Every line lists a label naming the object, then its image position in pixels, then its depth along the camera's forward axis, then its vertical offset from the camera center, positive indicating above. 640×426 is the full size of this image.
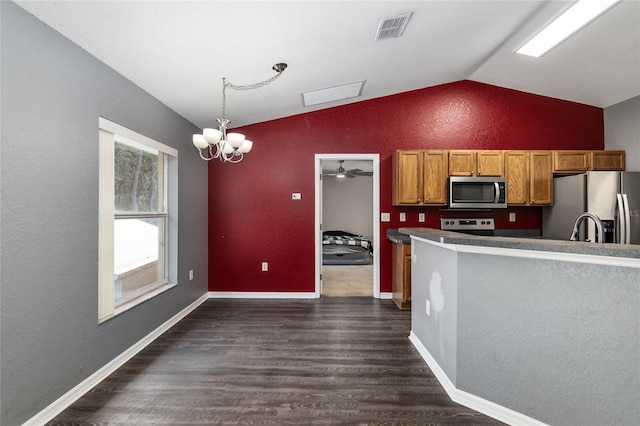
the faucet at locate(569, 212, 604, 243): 1.75 -0.10
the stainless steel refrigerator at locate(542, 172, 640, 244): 3.04 +0.12
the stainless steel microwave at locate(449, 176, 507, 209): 3.65 +0.26
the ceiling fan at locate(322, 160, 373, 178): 6.51 +1.04
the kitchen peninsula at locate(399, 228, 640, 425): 1.35 -0.64
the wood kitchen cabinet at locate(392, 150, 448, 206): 3.76 +0.47
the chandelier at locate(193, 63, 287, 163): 2.18 +0.60
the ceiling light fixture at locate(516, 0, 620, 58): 2.26 +1.67
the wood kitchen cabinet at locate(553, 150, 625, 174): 3.63 +0.67
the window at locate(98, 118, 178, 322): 2.18 -0.05
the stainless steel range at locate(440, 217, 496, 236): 3.97 -0.18
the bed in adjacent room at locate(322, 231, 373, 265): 6.12 -0.84
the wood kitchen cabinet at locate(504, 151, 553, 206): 3.71 +0.46
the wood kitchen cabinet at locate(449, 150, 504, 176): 3.74 +0.66
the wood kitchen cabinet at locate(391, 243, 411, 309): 3.52 -0.81
